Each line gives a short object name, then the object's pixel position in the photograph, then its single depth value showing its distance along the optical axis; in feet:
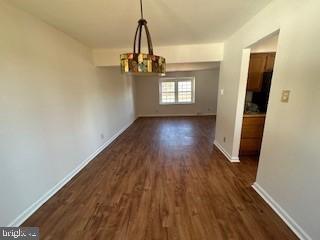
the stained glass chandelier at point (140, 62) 3.56
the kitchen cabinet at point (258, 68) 9.53
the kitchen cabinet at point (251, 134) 9.53
